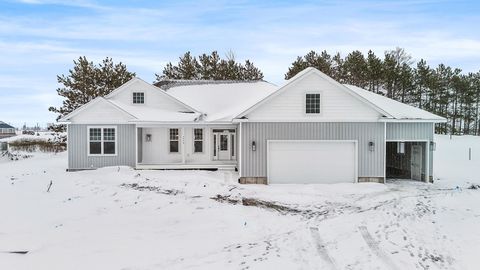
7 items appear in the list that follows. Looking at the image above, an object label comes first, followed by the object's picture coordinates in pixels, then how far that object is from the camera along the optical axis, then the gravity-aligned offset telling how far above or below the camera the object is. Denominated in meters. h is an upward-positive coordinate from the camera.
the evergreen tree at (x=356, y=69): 35.00 +6.14
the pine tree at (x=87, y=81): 28.77 +4.19
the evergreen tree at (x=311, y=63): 33.81 +6.51
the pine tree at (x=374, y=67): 34.53 +6.15
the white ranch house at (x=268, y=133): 14.74 -0.15
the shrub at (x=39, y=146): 31.06 -1.36
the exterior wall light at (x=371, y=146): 14.86 -0.69
